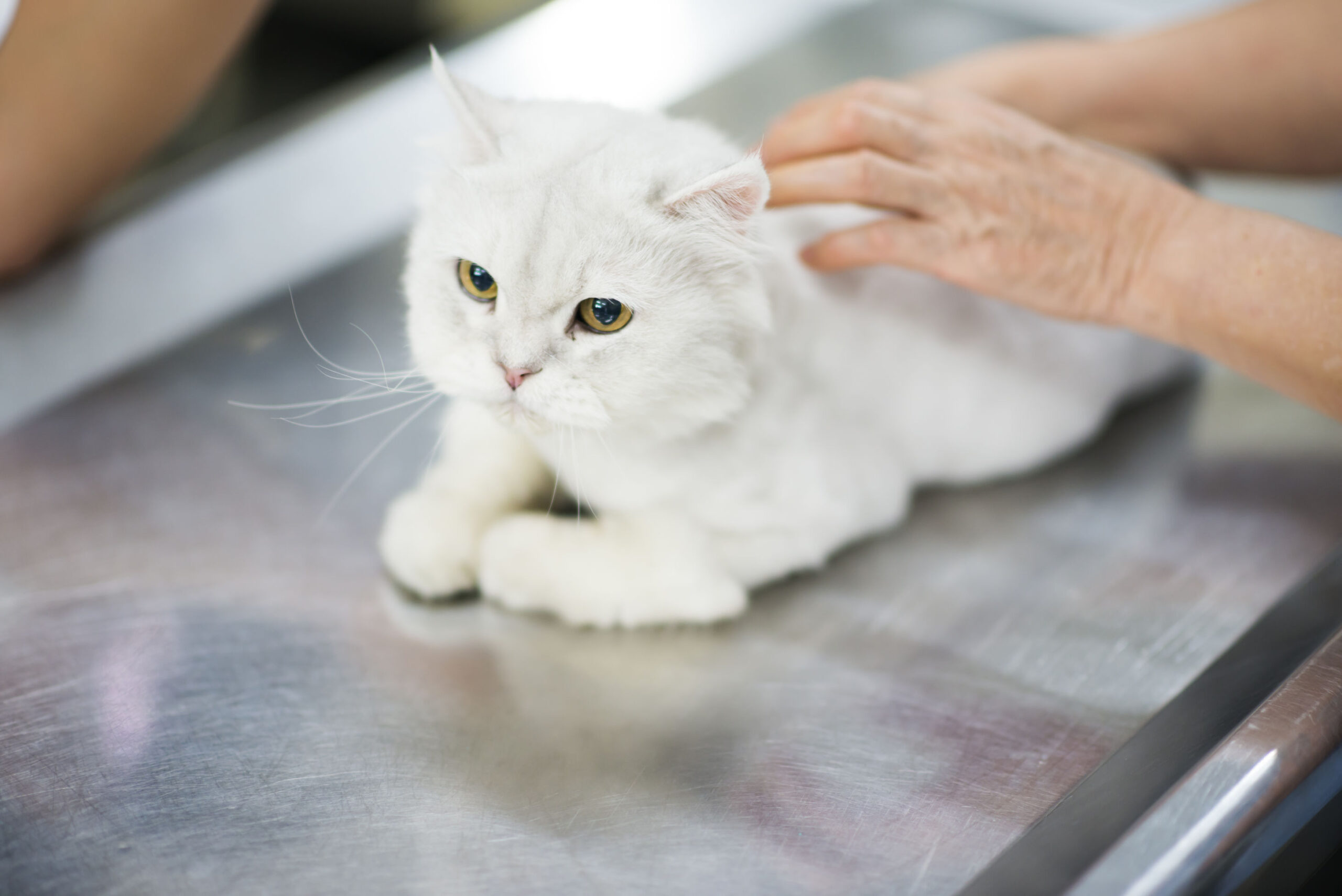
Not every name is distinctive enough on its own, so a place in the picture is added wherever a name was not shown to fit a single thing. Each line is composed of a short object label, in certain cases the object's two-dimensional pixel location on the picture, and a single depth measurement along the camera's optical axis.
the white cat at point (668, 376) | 0.65
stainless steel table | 0.63
